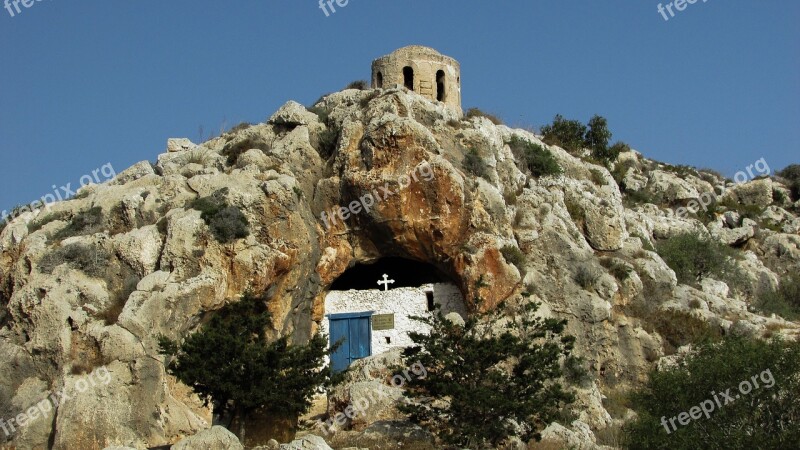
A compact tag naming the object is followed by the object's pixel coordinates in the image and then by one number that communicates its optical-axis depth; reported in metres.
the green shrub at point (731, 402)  16.77
